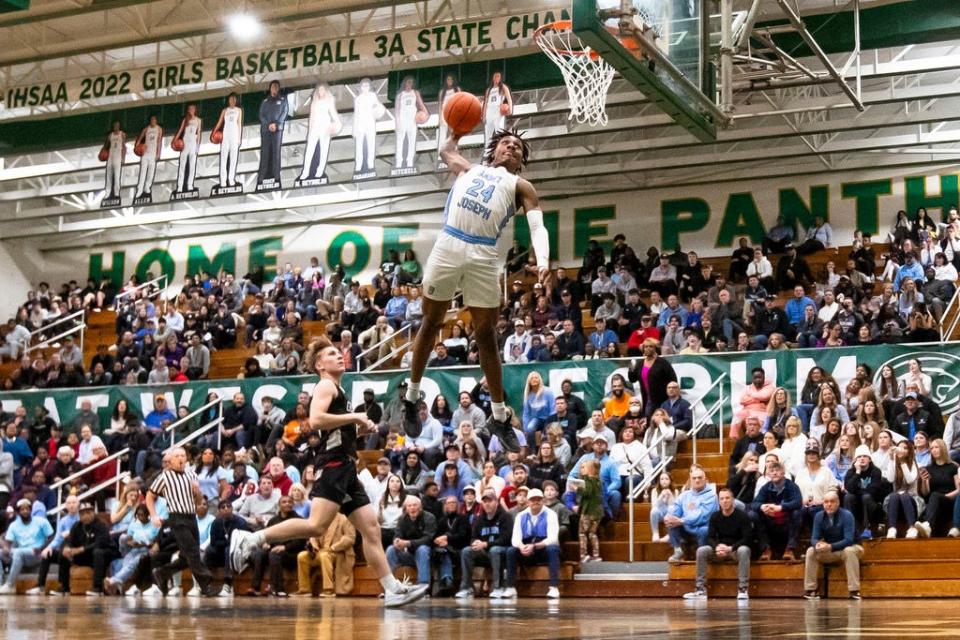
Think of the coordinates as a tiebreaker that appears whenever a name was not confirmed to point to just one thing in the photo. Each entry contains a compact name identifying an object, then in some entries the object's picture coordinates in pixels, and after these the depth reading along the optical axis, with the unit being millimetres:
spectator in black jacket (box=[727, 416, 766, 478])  15570
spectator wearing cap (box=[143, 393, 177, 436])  21422
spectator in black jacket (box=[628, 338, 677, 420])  17516
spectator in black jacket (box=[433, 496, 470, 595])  15633
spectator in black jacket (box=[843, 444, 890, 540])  14188
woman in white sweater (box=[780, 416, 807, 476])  14977
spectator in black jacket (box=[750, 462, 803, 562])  14328
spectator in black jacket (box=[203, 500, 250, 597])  17453
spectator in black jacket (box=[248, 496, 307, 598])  16422
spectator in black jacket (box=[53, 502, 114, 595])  18234
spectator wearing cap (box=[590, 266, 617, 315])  24156
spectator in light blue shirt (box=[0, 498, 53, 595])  19172
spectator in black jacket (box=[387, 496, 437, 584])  15594
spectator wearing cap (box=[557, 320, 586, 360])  19923
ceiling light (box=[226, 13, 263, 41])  22097
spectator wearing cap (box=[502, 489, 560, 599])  15094
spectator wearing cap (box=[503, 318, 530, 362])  20406
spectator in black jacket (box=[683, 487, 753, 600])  14227
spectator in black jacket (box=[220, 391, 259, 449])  20062
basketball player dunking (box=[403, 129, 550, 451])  8500
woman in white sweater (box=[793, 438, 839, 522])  14328
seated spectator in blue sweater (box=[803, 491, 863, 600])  13641
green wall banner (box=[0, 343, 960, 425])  16484
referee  16328
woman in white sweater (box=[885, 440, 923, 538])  14055
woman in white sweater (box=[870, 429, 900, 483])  14383
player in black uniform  8133
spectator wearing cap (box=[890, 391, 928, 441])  15148
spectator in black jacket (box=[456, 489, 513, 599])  15344
